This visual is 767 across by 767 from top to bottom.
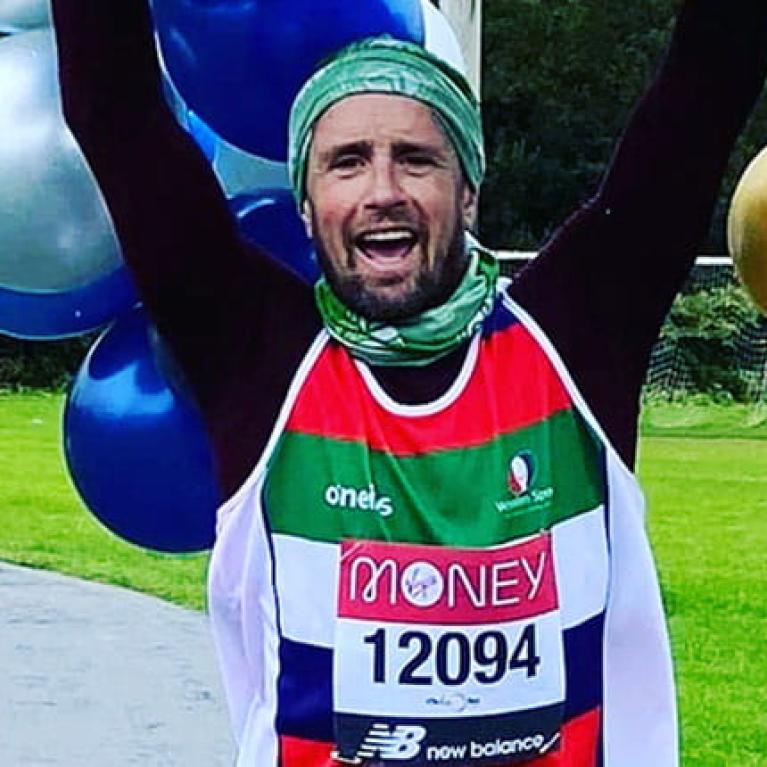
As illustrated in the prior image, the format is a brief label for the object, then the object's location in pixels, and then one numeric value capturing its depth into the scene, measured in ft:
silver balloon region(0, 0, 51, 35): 10.42
